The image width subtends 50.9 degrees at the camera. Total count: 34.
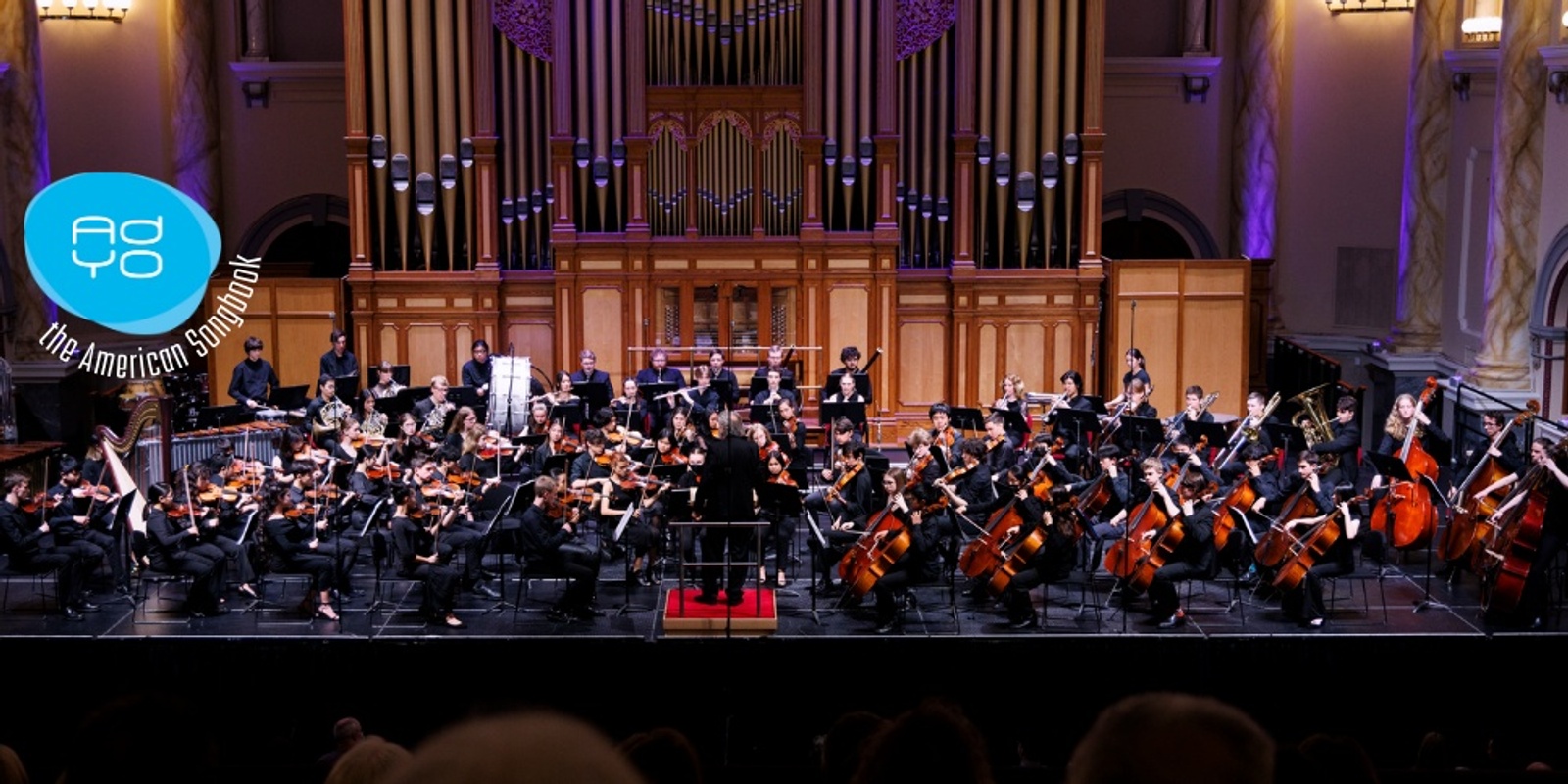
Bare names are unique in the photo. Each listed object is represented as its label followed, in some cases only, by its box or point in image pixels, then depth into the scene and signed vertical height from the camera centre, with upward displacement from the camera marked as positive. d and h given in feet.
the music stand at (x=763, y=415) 43.33 -3.86
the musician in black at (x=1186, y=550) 34.68 -5.97
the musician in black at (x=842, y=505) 37.04 -5.39
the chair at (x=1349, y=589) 36.27 -7.39
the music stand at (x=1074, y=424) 40.04 -3.89
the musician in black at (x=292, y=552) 35.22 -6.11
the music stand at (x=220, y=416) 43.50 -3.98
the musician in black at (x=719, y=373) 47.47 -3.07
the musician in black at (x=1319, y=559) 34.47 -5.90
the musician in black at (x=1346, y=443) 40.55 -4.31
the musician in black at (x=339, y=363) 50.24 -2.90
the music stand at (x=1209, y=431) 38.86 -3.87
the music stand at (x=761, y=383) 46.83 -3.31
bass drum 47.75 -3.67
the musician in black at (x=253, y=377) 48.47 -3.27
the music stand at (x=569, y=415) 43.60 -3.88
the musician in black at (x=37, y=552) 34.99 -6.10
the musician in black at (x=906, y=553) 34.55 -5.98
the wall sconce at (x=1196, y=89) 61.31 +6.63
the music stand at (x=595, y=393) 45.42 -3.47
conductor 34.99 -4.78
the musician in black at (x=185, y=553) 35.17 -6.11
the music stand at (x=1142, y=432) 39.09 -3.97
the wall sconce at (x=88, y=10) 55.26 +8.66
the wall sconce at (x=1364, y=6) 56.70 +9.02
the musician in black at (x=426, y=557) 34.91 -6.21
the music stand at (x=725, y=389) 46.06 -3.45
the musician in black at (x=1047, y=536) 34.45 -5.65
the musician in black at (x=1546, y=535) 33.88 -5.50
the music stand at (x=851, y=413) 42.32 -3.72
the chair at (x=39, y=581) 35.73 -7.39
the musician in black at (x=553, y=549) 35.12 -5.99
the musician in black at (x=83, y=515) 36.19 -5.52
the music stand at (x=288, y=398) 45.60 -3.61
